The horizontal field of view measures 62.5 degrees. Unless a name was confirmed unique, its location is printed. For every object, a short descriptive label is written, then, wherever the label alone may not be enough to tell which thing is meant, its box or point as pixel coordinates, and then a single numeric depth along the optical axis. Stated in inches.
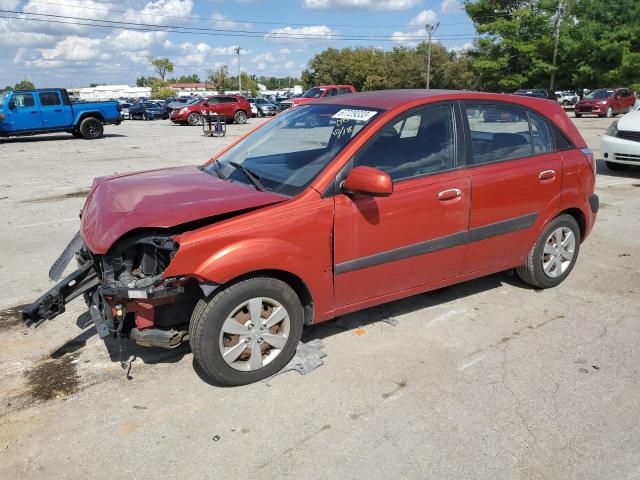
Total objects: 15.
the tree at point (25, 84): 4667.8
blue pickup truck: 739.4
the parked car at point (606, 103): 1163.3
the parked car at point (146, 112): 1515.7
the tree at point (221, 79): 3804.1
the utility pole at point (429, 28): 2258.9
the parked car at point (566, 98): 1963.7
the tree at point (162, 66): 4734.3
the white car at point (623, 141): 382.6
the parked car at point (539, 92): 1218.9
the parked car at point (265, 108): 1584.6
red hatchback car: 117.8
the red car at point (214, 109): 1099.9
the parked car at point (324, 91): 1023.0
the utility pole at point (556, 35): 1747.0
